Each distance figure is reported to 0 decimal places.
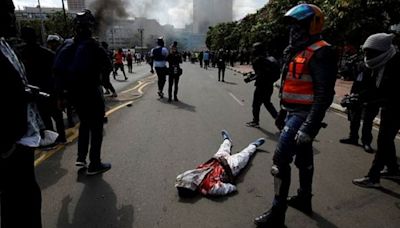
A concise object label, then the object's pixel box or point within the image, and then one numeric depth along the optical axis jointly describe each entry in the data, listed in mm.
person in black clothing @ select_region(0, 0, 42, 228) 2143
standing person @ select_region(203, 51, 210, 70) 34116
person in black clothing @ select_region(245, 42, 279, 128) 7195
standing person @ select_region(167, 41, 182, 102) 11039
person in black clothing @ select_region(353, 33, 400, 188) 4051
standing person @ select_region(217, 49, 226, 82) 20094
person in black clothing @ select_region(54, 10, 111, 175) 4254
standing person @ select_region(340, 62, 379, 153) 4367
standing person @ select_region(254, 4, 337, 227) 2963
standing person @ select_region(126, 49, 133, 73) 26253
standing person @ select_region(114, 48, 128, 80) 19947
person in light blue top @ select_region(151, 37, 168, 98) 10951
